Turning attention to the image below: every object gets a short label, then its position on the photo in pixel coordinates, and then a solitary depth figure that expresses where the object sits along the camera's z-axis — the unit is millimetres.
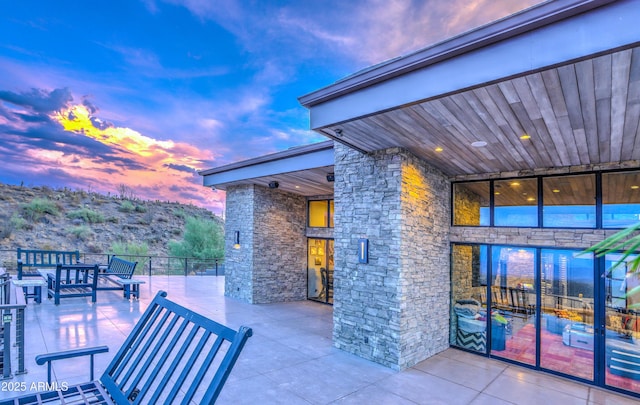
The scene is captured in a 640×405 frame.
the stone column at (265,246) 9672
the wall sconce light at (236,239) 9984
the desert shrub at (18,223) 18406
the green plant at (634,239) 742
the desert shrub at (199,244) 17094
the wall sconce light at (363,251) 5652
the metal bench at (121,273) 8875
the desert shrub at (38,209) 20406
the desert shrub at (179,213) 30942
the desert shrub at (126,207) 27516
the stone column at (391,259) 5332
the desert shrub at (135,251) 16536
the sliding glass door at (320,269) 10188
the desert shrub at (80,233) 20438
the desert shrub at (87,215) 22856
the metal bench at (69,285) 8109
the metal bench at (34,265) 9134
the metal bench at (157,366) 2117
